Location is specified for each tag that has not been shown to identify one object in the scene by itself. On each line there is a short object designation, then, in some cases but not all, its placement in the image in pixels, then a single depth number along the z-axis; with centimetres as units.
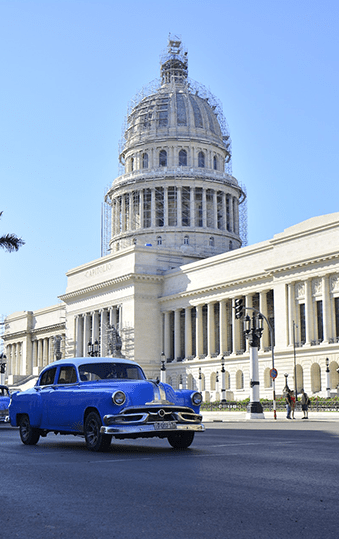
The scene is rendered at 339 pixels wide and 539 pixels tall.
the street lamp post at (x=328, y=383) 5333
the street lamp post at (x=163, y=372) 6186
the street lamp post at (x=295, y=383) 5511
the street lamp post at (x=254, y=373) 3756
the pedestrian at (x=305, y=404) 3812
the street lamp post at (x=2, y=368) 7079
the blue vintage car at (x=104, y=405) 1313
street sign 4081
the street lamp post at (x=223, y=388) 5588
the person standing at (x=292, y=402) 3788
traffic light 3769
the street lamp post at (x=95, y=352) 6311
